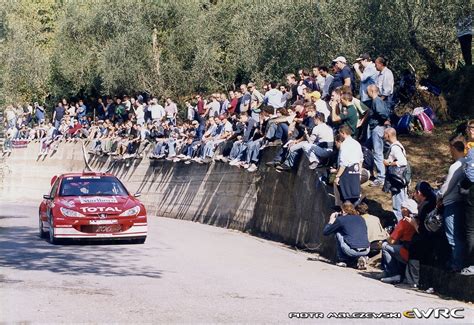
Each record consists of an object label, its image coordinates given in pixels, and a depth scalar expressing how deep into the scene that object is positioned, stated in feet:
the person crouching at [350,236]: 55.06
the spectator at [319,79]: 79.56
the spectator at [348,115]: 63.46
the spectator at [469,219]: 44.01
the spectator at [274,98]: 90.46
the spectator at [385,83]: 66.74
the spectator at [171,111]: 127.42
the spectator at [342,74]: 71.20
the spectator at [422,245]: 48.16
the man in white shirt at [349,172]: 58.23
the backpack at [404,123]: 74.33
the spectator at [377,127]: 62.69
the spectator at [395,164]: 55.93
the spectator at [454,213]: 45.37
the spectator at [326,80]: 76.89
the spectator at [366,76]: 68.61
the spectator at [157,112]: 128.77
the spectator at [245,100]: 95.96
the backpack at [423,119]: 74.79
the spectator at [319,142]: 66.95
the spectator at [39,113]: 175.20
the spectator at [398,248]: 49.29
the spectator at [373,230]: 56.59
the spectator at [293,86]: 87.71
